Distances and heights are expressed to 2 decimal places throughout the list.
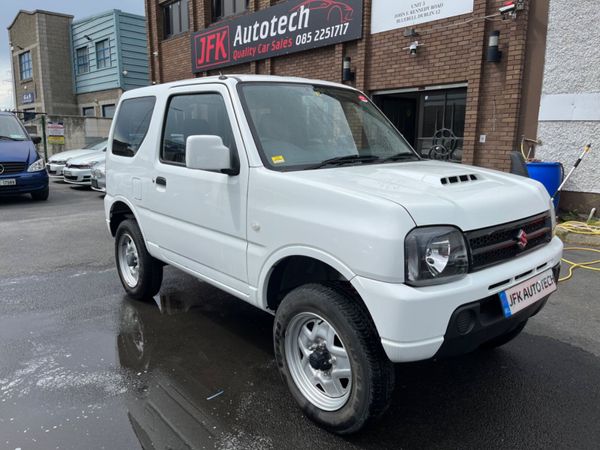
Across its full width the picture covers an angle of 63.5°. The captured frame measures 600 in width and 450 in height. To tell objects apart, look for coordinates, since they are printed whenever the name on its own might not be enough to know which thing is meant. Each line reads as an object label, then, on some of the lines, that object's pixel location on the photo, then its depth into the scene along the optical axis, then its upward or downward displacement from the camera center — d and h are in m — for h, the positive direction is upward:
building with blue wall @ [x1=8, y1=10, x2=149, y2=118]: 24.16 +3.74
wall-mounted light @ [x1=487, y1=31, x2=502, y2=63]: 7.95 +1.36
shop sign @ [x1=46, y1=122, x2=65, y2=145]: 18.64 -0.14
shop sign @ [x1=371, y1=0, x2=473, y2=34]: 8.53 +2.21
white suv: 2.27 -0.54
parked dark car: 10.59 -0.75
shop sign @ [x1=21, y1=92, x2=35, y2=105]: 29.03 +1.87
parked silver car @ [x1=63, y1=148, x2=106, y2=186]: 13.30 -1.09
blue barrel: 7.47 -0.61
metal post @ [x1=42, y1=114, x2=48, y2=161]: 19.27 -0.27
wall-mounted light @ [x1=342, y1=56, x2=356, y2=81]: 10.43 +1.29
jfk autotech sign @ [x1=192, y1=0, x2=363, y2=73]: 10.44 +2.39
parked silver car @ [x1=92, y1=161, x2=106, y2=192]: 10.08 -0.98
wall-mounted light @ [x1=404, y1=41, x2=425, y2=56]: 9.12 +1.57
